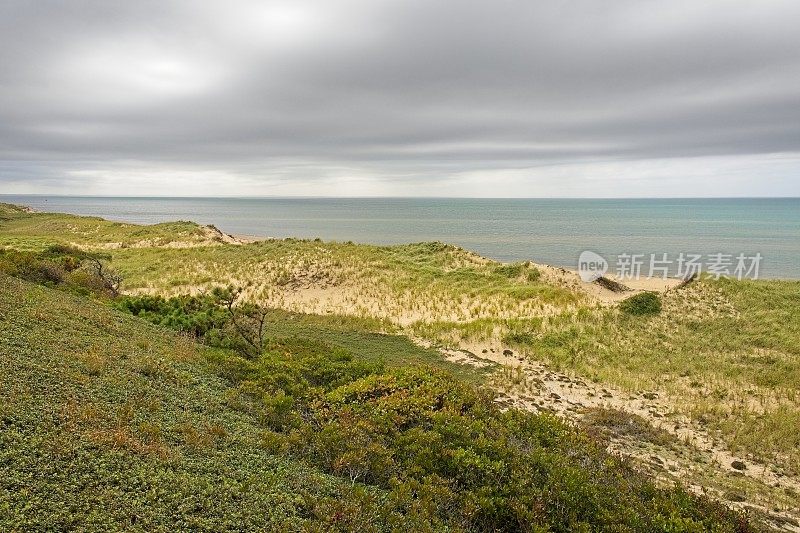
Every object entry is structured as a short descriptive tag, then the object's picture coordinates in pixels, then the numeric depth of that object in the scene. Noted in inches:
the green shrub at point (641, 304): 858.1
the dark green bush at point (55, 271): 559.5
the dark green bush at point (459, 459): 230.4
